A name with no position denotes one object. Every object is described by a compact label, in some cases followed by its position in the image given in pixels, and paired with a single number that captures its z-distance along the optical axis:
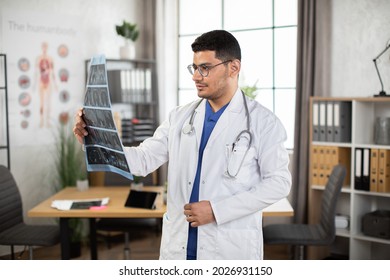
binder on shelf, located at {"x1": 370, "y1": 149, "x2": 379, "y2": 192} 3.40
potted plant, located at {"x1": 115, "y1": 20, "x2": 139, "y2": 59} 3.90
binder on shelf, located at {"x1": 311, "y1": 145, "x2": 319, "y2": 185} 3.74
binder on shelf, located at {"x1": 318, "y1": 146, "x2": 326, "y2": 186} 3.71
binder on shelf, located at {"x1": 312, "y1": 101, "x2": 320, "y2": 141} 3.67
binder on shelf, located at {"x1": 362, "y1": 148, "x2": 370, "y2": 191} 3.44
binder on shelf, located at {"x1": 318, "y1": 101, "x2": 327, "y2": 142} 3.64
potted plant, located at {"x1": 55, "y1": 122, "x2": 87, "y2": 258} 4.01
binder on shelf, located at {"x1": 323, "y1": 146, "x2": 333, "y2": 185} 3.68
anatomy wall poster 3.17
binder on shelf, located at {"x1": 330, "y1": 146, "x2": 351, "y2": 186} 3.63
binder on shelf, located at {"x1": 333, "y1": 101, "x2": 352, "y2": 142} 3.55
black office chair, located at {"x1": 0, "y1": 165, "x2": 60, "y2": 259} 3.03
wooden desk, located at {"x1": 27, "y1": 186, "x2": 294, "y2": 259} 2.96
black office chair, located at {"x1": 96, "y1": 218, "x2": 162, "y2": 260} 3.61
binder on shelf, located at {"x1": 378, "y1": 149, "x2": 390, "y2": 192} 3.34
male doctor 1.80
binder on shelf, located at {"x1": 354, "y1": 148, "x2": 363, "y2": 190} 3.48
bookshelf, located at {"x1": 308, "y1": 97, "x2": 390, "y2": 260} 3.31
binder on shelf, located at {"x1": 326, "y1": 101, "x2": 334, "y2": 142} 3.63
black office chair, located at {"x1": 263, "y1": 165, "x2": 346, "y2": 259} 3.12
